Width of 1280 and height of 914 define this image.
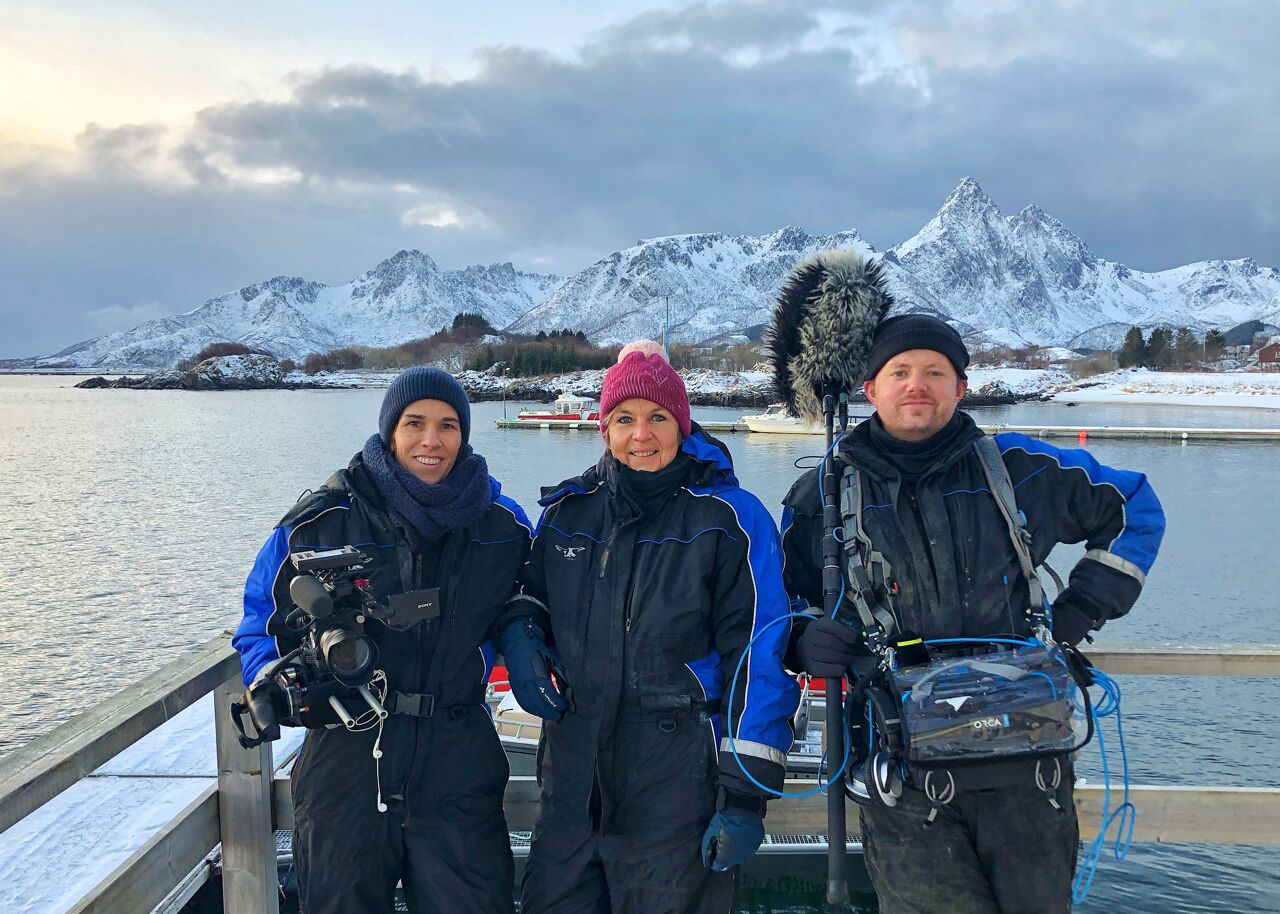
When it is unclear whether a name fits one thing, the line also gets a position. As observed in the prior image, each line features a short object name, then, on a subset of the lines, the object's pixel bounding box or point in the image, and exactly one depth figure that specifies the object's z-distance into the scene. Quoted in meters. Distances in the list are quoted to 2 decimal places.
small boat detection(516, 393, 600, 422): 59.56
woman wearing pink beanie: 2.33
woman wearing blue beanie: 2.38
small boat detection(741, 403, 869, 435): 53.03
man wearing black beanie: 2.26
